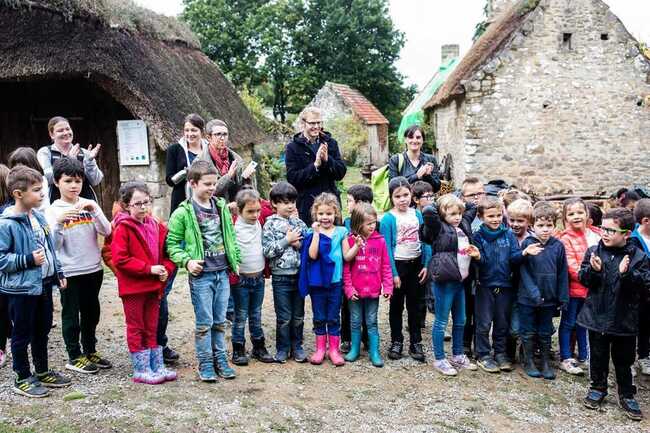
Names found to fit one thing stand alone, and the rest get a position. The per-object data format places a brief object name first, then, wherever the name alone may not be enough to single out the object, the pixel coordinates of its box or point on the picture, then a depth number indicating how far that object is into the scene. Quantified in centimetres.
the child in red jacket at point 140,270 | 388
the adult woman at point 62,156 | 471
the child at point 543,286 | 442
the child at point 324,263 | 448
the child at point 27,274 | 368
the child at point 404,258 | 467
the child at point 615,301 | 391
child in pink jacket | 451
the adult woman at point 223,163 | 473
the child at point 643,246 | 434
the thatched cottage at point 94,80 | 806
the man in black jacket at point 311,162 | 488
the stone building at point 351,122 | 2420
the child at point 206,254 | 400
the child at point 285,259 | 448
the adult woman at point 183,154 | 471
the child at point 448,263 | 445
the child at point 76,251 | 402
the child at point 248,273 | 442
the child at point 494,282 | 449
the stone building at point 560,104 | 1288
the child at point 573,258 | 460
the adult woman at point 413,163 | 520
